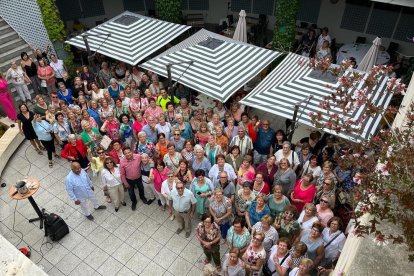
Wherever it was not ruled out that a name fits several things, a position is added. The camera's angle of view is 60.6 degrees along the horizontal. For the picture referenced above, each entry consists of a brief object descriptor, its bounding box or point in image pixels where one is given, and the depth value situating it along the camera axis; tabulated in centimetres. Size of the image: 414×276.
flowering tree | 309
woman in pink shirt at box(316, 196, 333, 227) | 637
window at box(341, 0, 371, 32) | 1433
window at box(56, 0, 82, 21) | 1606
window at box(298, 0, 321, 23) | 1505
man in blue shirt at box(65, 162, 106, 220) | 741
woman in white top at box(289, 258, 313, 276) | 525
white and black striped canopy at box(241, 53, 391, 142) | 768
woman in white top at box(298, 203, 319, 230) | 619
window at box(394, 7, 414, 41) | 1353
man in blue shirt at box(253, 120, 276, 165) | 830
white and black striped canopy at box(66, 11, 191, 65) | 1068
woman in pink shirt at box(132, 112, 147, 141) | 895
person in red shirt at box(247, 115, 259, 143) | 856
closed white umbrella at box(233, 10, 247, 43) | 1185
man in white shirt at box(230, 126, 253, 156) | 808
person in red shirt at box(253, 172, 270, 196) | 675
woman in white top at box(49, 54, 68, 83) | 1156
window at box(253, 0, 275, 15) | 1592
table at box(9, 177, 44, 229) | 702
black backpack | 775
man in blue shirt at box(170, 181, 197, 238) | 697
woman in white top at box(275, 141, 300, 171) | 762
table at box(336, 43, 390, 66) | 1207
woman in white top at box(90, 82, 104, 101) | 1025
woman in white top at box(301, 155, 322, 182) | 723
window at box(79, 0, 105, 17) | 1662
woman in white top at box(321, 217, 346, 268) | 592
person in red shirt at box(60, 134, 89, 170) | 848
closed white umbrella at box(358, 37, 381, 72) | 1024
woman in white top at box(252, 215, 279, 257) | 608
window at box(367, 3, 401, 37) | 1384
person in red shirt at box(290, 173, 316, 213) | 684
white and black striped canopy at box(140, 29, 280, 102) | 890
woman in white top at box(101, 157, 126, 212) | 770
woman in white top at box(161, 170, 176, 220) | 720
